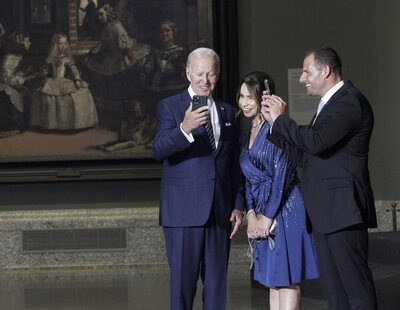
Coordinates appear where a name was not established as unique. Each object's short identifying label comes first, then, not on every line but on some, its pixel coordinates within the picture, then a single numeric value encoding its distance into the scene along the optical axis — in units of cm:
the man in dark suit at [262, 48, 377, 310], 1135
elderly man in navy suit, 1251
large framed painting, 2528
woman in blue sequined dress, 1271
